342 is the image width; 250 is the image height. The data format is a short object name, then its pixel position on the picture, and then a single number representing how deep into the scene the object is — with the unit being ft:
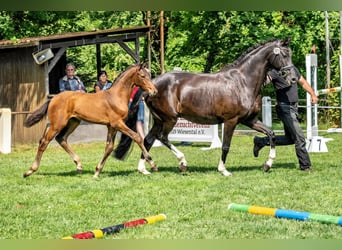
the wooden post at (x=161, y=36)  67.51
